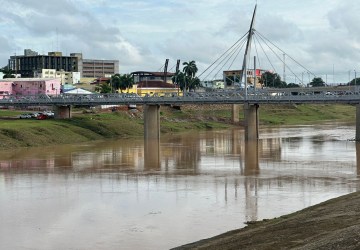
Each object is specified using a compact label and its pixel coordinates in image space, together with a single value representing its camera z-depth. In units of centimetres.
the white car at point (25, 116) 12275
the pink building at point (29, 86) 16062
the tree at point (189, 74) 19436
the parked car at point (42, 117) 12110
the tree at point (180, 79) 19488
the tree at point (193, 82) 19275
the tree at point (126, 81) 18338
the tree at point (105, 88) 18245
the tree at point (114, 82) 18412
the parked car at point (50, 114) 12632
